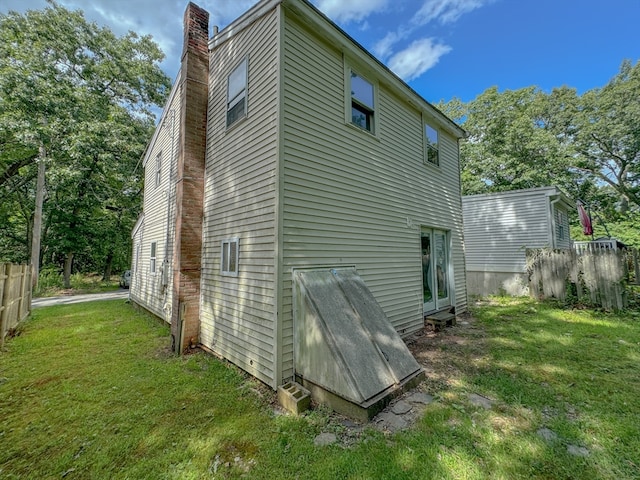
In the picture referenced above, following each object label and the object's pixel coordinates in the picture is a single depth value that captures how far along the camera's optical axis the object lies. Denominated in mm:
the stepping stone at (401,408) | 3270
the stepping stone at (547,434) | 2764
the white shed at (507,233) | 11453
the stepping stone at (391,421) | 3025
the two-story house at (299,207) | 3879
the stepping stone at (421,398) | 3513
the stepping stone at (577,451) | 2557
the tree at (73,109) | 13031
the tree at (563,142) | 19078
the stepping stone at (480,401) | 3393
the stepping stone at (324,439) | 2800
